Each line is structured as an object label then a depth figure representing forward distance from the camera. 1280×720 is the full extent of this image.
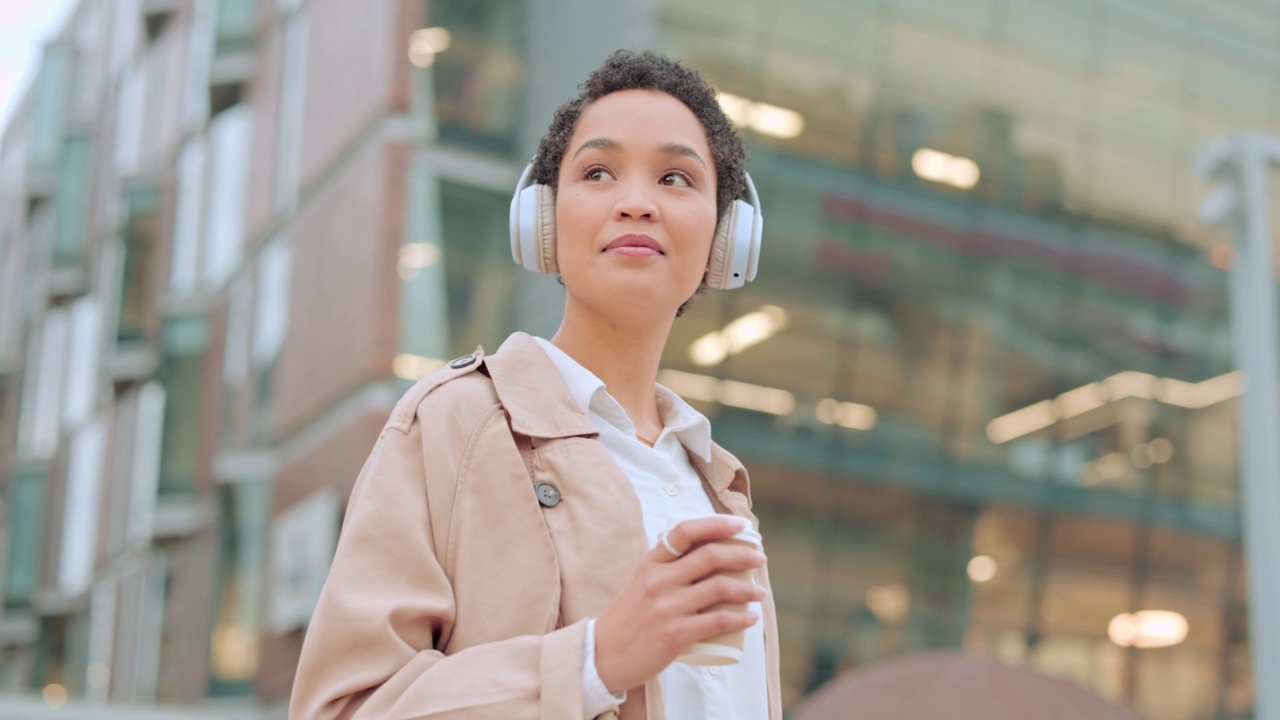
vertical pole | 11.43
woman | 1.46
